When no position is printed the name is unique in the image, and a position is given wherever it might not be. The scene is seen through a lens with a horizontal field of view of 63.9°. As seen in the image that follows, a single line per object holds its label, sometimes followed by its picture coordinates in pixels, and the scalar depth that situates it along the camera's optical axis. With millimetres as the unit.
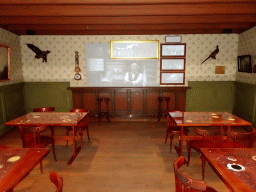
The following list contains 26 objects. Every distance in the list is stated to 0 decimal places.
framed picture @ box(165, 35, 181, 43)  6859
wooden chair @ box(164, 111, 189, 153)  4321
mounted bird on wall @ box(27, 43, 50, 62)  6797
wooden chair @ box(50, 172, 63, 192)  1738
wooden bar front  7012
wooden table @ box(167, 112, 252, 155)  3754
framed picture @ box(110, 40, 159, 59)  6914
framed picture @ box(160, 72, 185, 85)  7094
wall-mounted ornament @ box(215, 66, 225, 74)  7039
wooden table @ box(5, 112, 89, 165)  3783
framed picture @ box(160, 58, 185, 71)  7015
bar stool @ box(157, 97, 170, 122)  6688
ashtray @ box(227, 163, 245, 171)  2119
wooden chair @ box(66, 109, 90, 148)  4598
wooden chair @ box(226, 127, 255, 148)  3053
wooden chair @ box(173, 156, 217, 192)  1780
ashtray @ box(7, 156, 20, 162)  2359
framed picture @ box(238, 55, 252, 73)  5953
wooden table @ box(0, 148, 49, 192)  1925
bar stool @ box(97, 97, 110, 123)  6586
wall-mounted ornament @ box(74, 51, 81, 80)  6988
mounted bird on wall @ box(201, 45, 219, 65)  6761
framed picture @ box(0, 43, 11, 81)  5527
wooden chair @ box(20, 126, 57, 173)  3414
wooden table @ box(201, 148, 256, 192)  1848
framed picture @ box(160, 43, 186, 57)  6921
